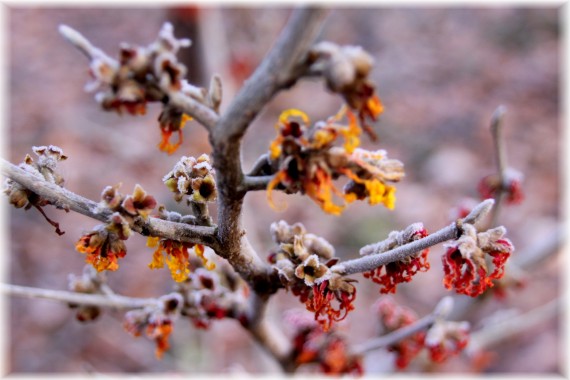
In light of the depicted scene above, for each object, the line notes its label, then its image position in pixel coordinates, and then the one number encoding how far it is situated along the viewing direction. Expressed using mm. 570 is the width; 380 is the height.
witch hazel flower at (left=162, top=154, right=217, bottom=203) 474
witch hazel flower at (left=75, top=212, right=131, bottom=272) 474
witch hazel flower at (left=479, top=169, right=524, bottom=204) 593
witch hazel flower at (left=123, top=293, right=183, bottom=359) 543
